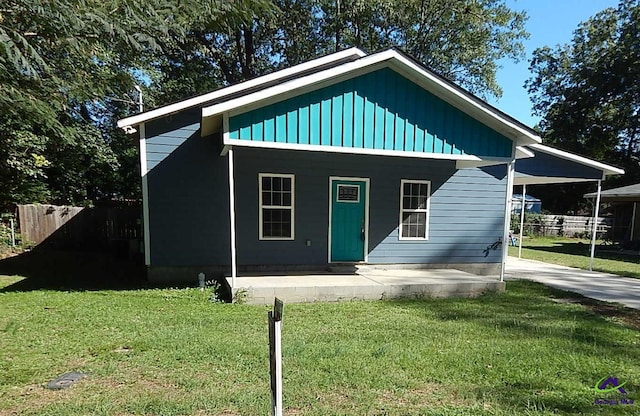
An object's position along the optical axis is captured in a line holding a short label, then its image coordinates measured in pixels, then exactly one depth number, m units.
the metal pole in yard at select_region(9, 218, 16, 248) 10.59
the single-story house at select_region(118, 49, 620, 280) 5.82
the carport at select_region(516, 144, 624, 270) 9.34
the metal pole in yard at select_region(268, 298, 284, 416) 1.81
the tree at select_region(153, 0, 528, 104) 16.00
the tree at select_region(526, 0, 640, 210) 24.30
